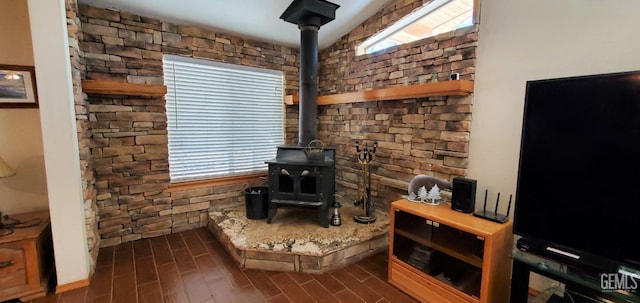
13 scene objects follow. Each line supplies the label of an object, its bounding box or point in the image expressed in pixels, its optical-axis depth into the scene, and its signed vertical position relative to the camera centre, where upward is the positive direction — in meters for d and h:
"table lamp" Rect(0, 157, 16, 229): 1.95 -0.35
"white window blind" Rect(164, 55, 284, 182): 3.07 +0.08
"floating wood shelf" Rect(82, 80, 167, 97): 2.38 +0.33
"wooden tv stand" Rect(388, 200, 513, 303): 1.73 -0.94
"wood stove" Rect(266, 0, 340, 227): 2.72 -0.40
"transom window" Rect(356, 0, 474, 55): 2.45 +1.04
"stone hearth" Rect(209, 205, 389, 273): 2.36 -1.09
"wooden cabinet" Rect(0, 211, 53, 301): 1.91 -1.04
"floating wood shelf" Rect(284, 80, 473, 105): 2.24 +0.32
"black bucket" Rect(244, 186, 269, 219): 3.01 -0.90
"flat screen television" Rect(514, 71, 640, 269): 1.26 -0.21
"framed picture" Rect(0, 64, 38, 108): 2.19 +0.30
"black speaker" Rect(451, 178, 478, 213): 2.02 -0.53
